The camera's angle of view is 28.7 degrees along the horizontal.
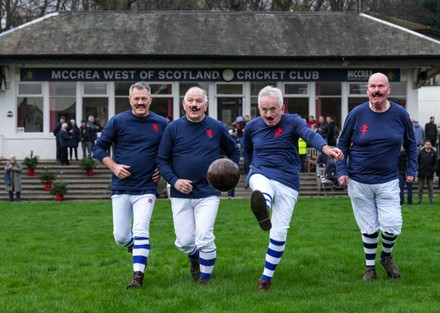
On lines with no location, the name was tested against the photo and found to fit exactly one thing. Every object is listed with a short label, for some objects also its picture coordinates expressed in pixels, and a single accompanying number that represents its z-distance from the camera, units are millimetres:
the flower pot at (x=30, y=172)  29672
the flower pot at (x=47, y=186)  27781
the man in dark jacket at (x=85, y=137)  31391
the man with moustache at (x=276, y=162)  8625
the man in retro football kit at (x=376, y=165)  9078
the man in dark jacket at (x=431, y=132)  31250
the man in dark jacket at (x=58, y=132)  31141
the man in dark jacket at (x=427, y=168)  22406
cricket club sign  33188
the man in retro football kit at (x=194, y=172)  8867
